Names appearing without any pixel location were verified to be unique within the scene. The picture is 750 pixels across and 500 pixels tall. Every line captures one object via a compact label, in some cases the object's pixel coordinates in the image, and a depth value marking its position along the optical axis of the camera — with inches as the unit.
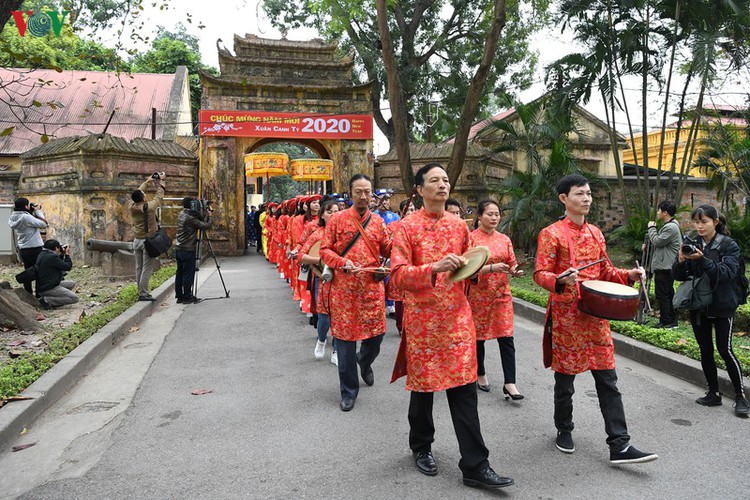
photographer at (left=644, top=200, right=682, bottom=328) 271.0
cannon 460.8
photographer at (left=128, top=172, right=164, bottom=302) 350.6
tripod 373.4
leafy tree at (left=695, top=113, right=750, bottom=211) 389.2
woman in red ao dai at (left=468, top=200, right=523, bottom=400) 181.9
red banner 736.3
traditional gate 738.8
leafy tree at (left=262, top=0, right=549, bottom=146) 880.3
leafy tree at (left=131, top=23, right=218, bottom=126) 1170.0
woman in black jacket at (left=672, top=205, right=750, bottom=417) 162.2
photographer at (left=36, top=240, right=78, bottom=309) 329.4
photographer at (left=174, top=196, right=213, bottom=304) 358.9
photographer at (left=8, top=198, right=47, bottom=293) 349.7
